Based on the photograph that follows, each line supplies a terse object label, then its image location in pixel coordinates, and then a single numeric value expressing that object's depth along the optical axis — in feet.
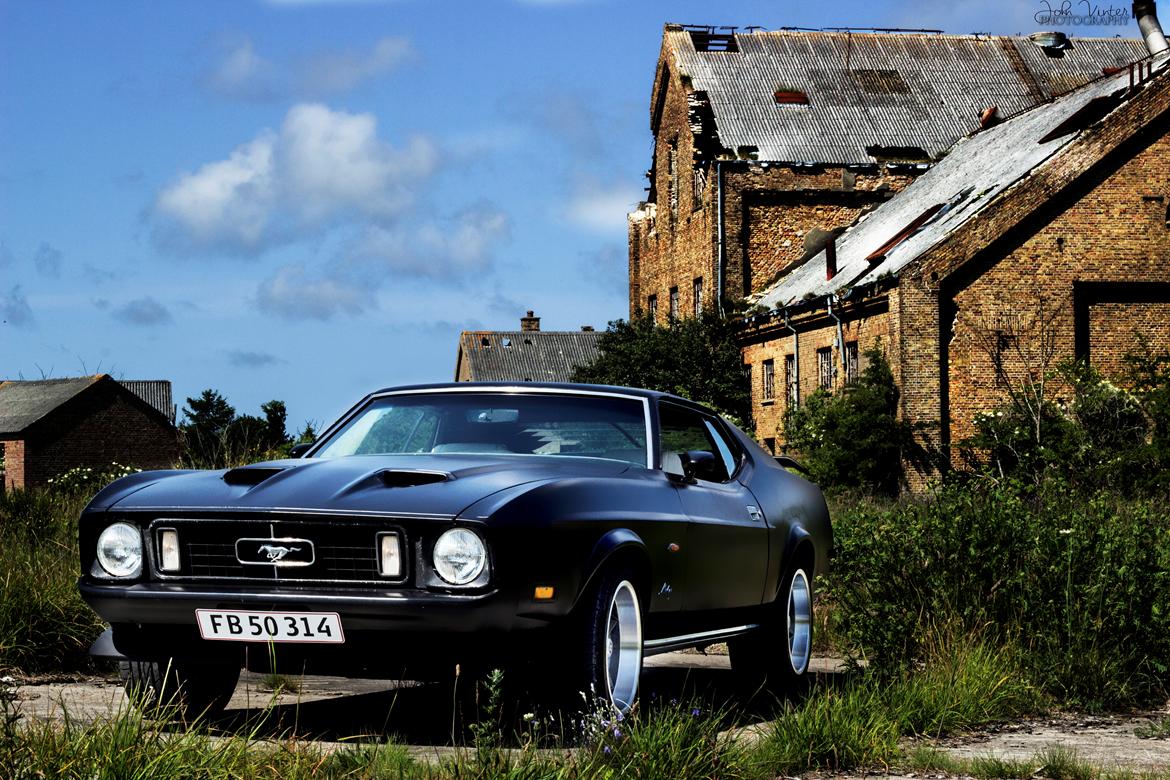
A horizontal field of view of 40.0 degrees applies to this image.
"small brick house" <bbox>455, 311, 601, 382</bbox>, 258.37
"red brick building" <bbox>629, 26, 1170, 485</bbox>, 103.60
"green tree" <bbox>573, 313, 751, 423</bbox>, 131.54
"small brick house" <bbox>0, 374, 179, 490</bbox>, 237.04
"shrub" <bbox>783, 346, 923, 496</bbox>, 102.32
